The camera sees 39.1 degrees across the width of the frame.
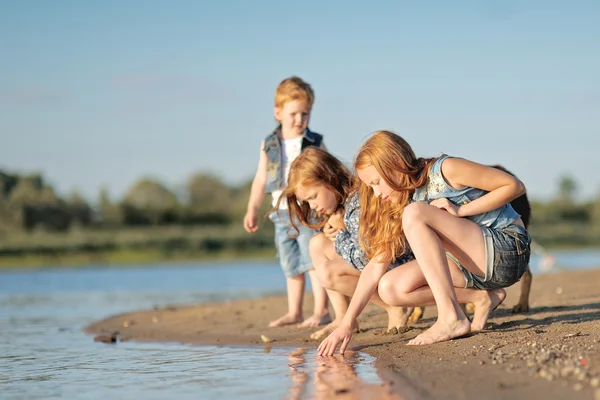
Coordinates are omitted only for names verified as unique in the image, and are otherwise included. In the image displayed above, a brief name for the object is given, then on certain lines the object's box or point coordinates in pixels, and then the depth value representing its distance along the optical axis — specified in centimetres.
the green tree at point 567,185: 9330
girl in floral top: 568
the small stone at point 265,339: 602
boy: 709
